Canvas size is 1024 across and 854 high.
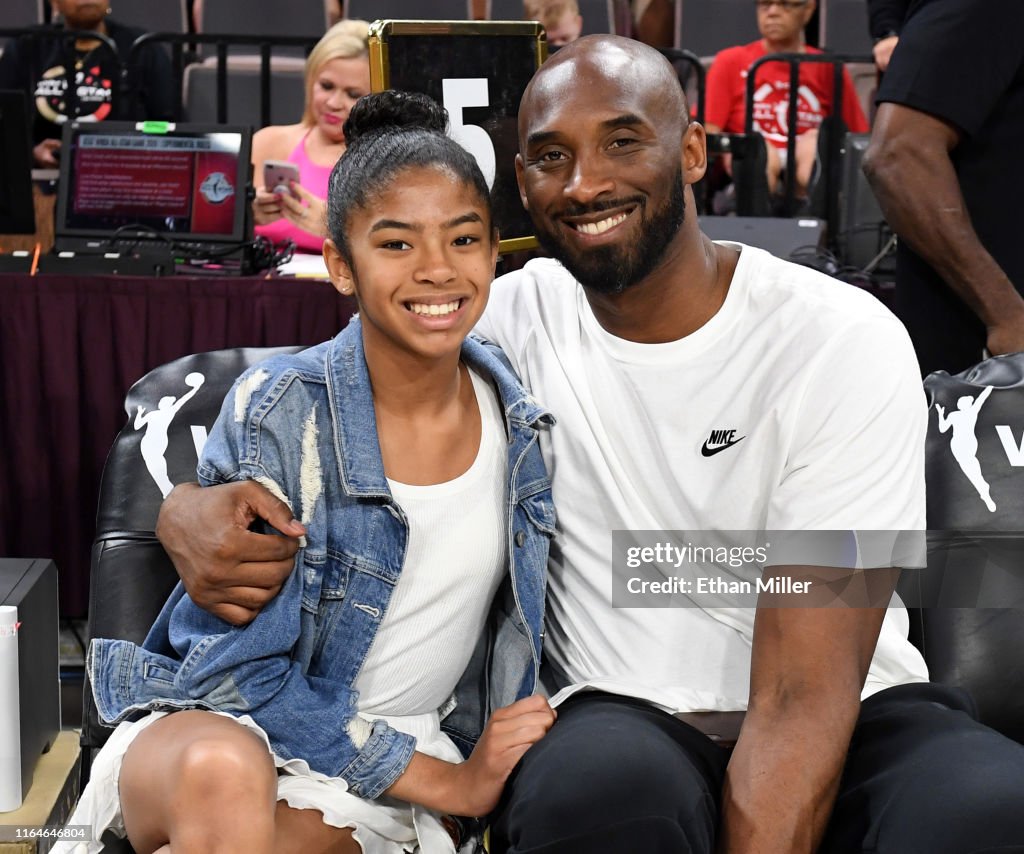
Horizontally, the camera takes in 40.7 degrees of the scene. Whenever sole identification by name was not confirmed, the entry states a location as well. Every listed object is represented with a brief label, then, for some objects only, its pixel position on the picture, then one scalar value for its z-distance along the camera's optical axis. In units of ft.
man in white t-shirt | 5.22
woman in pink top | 14.58
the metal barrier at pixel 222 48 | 16.17
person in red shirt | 17.25
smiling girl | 5.49
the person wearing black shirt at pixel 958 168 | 8.38
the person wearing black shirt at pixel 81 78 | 16.34
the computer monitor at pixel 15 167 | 11.76
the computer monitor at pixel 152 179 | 11.87
